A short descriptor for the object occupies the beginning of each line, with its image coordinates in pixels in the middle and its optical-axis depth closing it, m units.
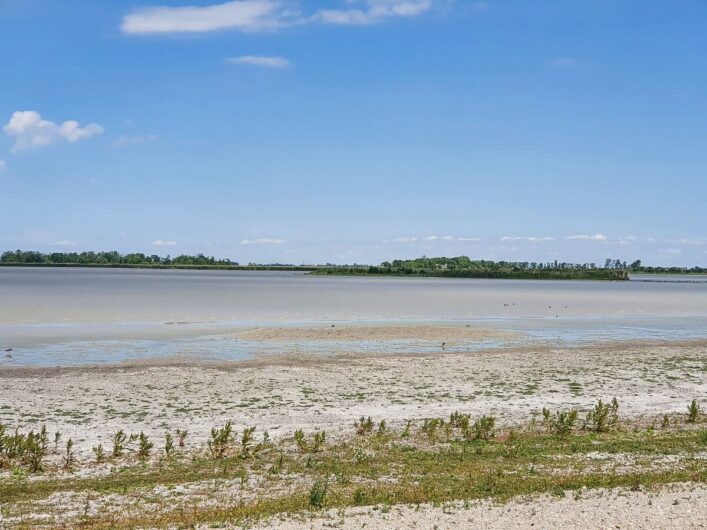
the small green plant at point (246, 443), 12.52
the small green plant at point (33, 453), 11.71
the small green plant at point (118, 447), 12.59
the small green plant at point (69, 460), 11.85
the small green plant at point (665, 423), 14.95
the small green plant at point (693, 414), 15.53
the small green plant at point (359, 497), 9.35
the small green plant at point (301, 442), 12.86
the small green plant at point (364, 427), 14.26
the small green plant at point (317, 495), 9.25
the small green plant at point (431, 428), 13.79
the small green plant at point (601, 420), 14.53
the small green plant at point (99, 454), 12.26
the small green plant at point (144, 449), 12.49
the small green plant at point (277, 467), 11.34
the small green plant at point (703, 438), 12.98
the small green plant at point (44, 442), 12.35
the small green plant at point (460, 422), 13.96
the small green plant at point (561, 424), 14.30
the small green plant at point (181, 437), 13.37
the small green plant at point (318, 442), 12.85
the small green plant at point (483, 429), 13.84
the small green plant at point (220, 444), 12.52
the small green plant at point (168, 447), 12.50
